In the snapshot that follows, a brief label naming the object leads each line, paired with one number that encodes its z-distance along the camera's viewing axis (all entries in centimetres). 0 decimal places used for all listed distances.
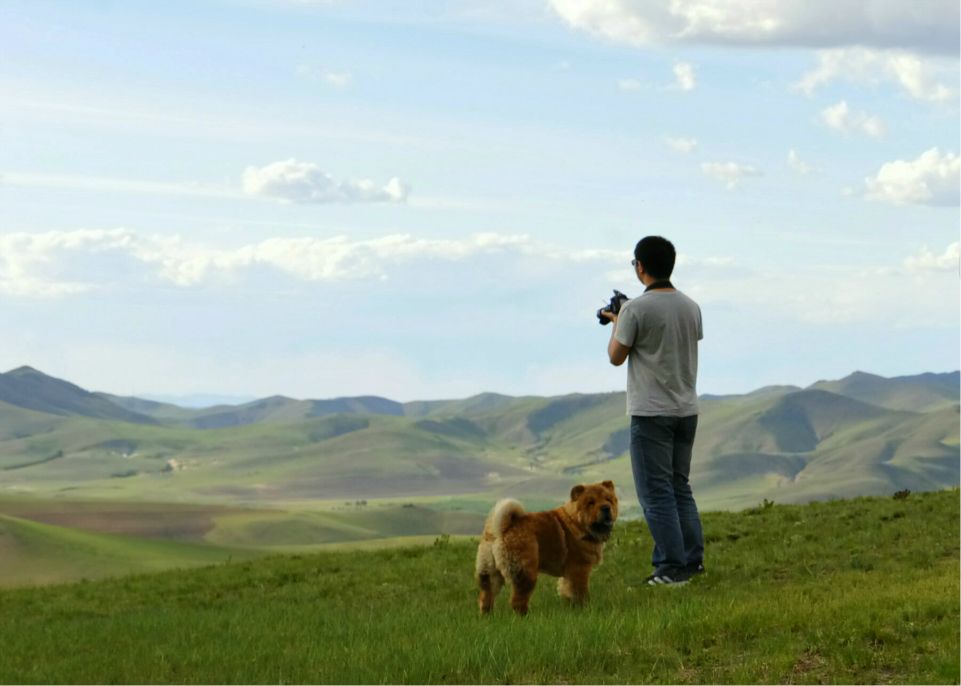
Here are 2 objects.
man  1282
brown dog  1183
